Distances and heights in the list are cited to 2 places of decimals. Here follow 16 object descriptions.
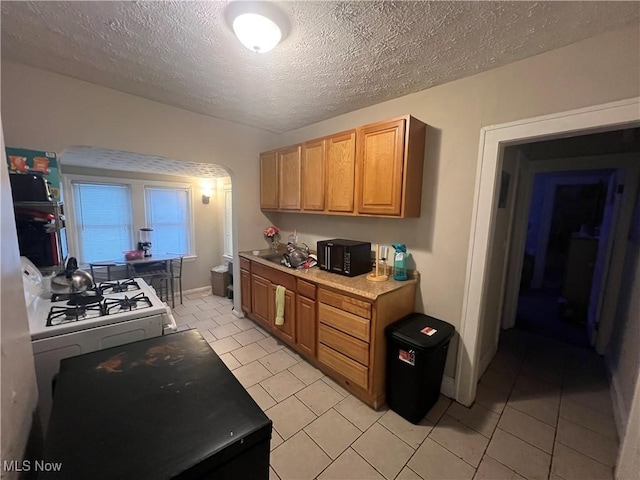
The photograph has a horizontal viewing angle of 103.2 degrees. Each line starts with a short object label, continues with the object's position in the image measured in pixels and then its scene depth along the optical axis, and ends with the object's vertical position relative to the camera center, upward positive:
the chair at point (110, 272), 3.98 -1.03
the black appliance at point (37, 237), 1.72 -0.22
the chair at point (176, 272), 4.09 -1.08
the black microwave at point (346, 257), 2.32 -0.41
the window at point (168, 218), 4.47 -0.16
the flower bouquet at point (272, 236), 3.54 -0.35
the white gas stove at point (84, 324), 1.39 -0.69
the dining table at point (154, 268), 3.91 -0.95
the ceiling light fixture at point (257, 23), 1.25 +0.97
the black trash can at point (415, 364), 1.79 -1.10
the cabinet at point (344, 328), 1.92 -0.98
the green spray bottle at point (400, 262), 2.19 -0.41
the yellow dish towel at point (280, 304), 2.66 -0.97
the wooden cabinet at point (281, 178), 2.92 +0.41
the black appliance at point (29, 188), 1.64 +0.12
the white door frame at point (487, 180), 1.41 +0.26
